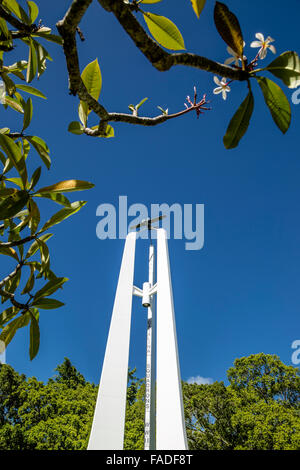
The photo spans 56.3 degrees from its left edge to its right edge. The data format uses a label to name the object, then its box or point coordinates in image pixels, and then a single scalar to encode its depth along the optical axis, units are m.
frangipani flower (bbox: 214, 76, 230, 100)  0.78
